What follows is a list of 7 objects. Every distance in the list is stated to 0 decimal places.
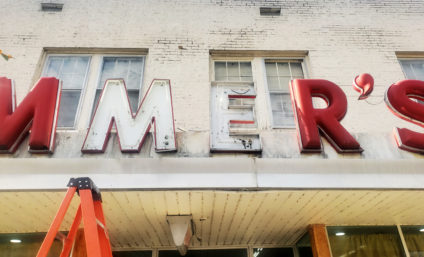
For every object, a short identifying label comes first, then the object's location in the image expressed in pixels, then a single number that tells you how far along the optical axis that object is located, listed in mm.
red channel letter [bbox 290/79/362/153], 3502
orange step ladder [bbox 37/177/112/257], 2459
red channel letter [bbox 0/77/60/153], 3346
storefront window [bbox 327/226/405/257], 4812
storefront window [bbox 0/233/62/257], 4707
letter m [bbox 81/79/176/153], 3453
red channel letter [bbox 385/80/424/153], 3613
